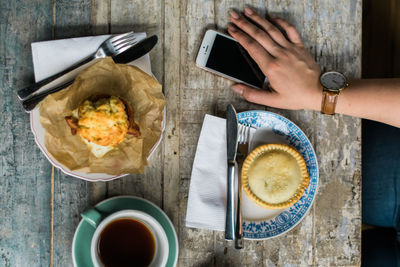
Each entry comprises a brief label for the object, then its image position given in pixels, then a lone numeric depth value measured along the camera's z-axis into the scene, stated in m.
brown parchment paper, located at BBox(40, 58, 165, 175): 0.88
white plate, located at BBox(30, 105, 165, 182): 0.91
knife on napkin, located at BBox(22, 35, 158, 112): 0.92
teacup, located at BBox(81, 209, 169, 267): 0.92
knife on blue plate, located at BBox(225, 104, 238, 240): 0.94
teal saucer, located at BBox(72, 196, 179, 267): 0.94
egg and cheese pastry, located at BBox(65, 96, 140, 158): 0.83
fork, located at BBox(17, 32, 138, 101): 0.92
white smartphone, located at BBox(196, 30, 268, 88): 1.00
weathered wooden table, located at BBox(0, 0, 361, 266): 0.99
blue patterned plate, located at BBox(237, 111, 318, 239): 0.98
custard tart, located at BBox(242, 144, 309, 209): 0.96
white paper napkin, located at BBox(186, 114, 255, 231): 0.96
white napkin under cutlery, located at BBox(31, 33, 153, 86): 0.93
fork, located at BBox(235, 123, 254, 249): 0.96
